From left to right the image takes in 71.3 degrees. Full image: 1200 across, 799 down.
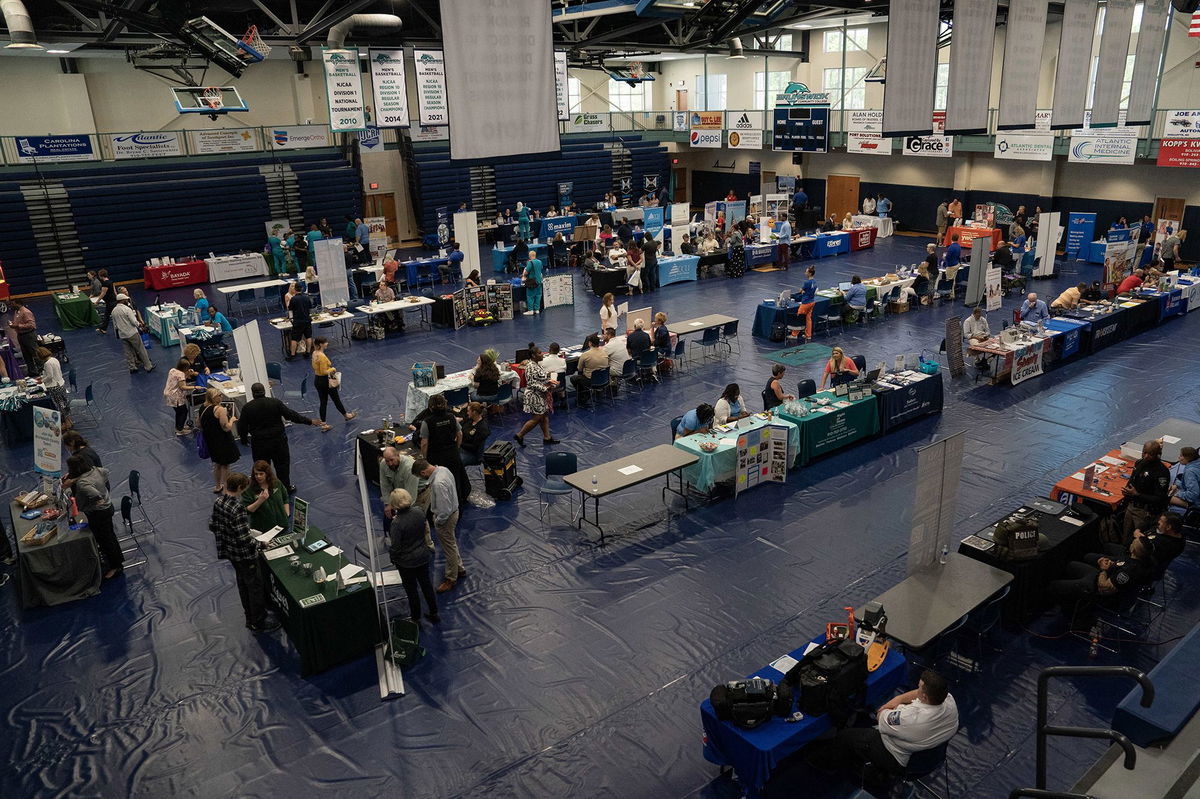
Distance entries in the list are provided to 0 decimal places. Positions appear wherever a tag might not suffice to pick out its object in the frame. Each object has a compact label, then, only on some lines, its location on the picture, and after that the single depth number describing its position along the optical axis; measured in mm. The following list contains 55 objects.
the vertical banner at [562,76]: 19672
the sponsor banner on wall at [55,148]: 22766
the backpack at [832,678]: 5891
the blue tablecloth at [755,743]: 5648
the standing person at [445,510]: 8070
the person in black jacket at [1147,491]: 8398
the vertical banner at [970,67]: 10555
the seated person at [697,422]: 10578
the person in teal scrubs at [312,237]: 24069
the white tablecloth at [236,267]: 24328
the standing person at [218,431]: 9938
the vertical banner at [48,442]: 8977
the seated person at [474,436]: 10539
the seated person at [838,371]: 12422
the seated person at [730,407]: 10898
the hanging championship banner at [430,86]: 17453
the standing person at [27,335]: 15695
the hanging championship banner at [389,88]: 17641
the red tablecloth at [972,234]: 24844
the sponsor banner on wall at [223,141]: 25734
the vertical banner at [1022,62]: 11109
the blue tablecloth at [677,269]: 22328
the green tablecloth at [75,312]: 19203
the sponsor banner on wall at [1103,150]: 22188
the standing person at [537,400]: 12000
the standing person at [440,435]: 9453
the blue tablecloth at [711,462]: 10125
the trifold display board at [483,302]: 18766
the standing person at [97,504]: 8305
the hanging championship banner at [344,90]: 17547
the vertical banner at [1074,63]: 12133
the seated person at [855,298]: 17641
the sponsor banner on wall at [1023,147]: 24094
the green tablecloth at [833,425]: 11117
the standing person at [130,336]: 15492
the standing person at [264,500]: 8086
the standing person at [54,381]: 13008
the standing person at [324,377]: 12453
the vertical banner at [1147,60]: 13828
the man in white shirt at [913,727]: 5469
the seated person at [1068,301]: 16359
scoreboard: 24641
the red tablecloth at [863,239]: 26625
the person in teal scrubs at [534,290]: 19609
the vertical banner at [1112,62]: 12656
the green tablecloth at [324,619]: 7203
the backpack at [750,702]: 5750
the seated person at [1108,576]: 7465
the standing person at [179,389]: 12258
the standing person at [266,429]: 9891
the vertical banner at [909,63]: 9883
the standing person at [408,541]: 7301
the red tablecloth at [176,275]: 23703
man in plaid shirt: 7446
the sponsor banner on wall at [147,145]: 24481
